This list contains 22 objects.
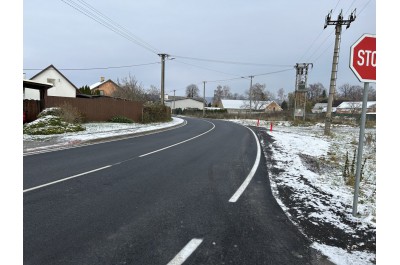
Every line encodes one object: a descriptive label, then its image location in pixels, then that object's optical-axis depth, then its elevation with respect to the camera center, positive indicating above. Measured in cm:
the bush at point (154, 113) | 2996 -6
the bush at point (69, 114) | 1964 -31
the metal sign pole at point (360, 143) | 431 -39
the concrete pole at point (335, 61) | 2020 +422
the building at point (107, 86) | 6194 +552
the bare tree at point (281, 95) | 13225 +1069
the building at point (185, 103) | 10756 +422
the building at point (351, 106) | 7112 +376
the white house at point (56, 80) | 3622 +385
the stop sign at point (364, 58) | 405 +92
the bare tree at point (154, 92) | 8494 +655
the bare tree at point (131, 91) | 4338 +346
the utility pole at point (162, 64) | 3554 +630
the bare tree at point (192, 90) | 14362 +1245
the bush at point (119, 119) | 2650 -74
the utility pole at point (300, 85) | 3669 +436
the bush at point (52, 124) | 1638 -94
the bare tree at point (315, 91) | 12900 +1285
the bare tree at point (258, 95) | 10192 +836
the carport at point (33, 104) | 1975 +35
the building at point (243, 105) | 9988 +402
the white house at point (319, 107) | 9401 +411
